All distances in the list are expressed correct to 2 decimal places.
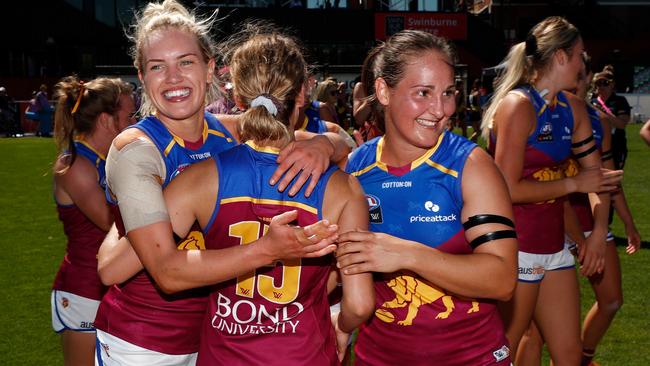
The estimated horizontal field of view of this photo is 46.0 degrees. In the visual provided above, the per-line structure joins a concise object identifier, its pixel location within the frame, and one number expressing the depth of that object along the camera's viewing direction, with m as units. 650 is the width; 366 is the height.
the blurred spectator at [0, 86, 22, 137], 29.80
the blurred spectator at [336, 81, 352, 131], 19.61
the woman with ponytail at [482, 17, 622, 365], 4.27
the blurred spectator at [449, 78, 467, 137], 23.02
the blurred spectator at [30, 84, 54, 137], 28.41
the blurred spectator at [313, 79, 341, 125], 10.48
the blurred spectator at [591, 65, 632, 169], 10.89
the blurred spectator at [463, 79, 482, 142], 26.53
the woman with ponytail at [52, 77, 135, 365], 4.13
